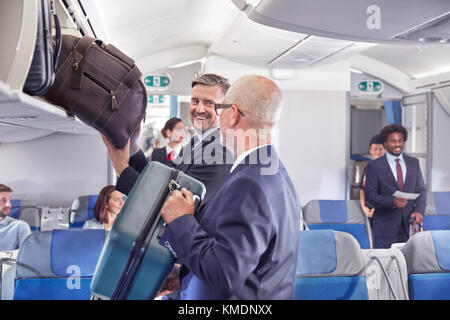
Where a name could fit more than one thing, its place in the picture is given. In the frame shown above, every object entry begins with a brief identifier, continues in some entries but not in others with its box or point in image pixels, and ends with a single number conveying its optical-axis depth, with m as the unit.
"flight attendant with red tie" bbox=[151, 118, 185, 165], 4.54
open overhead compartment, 1.35
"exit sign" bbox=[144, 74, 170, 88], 6.89
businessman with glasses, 1.25
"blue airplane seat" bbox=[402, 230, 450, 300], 2.24
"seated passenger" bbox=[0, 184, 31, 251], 3.51
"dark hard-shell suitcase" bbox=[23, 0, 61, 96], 1.49
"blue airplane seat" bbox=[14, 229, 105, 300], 2.23
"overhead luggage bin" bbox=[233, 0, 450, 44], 2.29
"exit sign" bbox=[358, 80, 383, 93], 7.24
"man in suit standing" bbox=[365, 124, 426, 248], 4.13
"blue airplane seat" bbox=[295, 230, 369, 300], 2.16
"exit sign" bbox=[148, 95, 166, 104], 9.79
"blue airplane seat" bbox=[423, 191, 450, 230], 4.79
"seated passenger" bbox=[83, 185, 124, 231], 3.60
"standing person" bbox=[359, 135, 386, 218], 4.67
